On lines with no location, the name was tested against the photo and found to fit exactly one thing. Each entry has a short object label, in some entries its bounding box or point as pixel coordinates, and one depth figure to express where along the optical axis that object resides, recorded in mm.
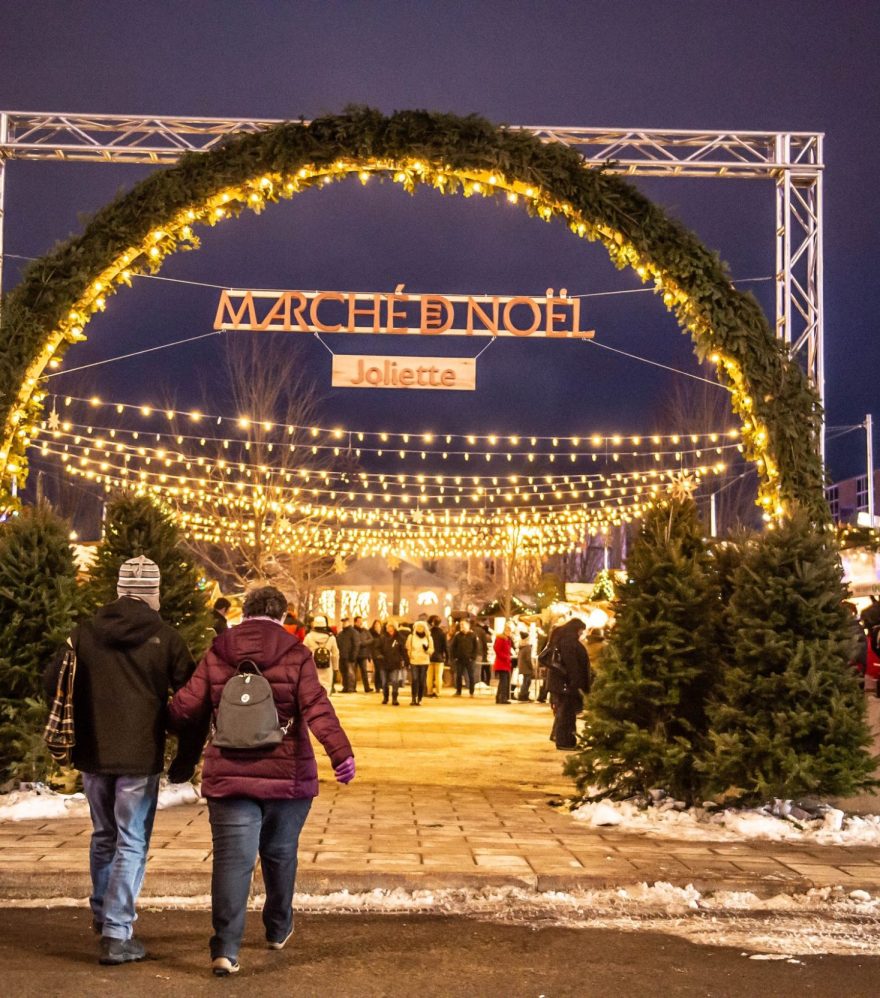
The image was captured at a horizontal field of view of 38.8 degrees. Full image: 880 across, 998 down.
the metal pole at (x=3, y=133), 15688
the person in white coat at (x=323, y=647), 20547
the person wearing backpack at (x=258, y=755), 5254
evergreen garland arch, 10070
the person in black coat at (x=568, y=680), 14680
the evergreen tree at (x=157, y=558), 10250
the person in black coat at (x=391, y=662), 24109
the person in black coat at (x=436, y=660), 27406
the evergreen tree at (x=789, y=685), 8797
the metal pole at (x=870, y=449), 35416
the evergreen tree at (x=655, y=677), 9352
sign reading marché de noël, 14156
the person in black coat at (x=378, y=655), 24828
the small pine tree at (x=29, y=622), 9086
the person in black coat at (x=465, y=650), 27016
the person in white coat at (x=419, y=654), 24094
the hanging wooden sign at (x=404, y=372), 12758
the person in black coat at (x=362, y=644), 28234
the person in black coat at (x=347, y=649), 28031
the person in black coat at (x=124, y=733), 5465
